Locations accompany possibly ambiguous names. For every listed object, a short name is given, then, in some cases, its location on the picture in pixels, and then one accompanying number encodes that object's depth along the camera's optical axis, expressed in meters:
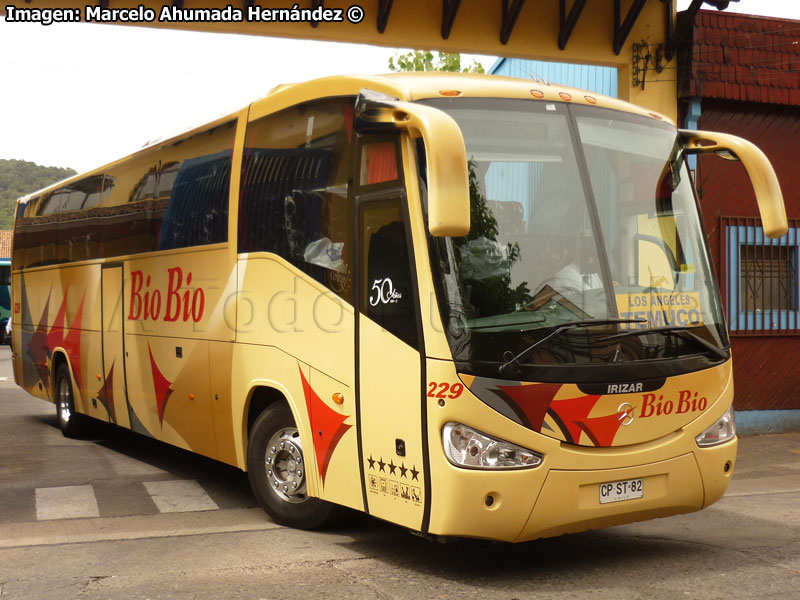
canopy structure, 11.87
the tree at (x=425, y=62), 37.31
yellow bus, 5.53
